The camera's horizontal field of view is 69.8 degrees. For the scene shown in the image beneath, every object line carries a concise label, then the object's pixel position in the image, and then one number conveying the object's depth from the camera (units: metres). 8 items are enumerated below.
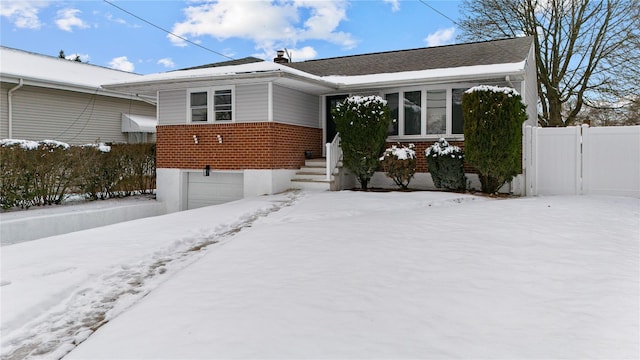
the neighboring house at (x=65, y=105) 15.04
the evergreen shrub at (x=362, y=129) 11.97
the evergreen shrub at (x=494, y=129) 10.56
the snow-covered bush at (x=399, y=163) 11.81
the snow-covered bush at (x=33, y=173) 10.28
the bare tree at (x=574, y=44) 19.06
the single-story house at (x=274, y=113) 11.98
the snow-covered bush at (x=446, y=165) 11.37
